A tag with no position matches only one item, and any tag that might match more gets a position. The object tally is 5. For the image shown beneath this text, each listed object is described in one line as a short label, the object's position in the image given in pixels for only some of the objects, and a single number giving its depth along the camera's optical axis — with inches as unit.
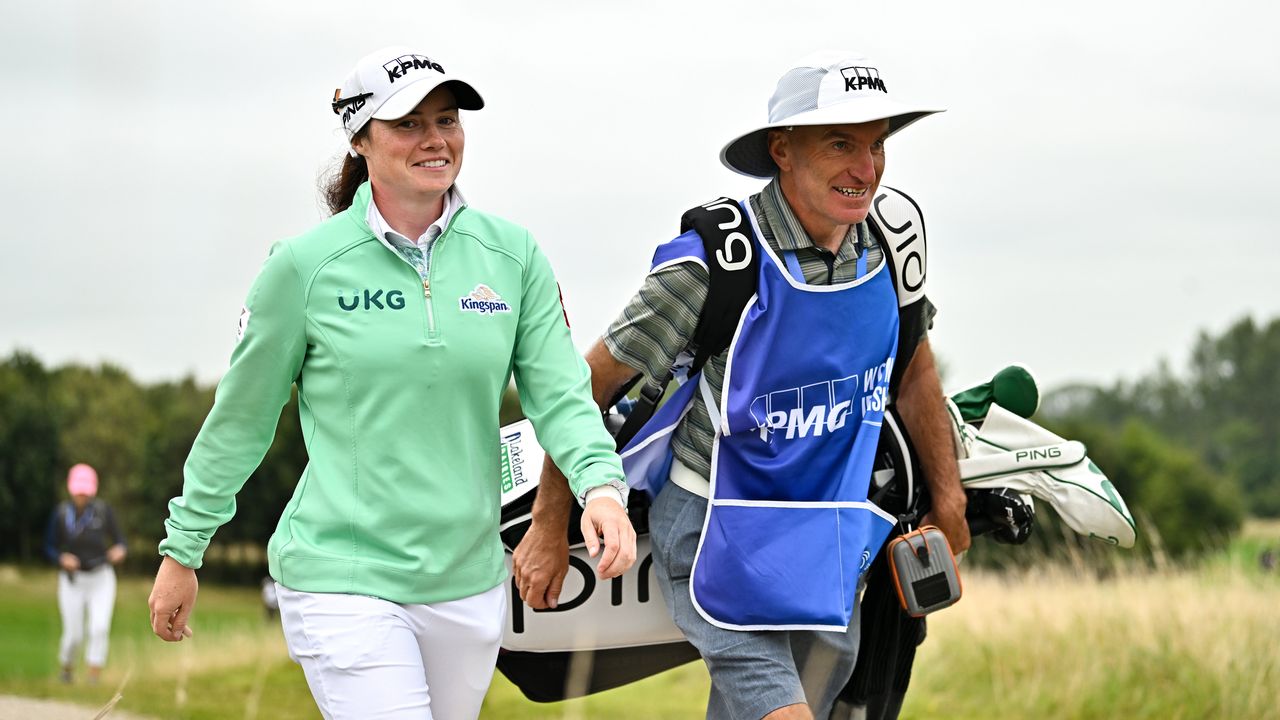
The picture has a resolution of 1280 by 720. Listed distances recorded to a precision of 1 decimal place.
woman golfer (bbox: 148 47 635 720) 264.2
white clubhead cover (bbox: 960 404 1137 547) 388.2
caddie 327.0
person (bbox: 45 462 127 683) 1160.8
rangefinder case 353.7
